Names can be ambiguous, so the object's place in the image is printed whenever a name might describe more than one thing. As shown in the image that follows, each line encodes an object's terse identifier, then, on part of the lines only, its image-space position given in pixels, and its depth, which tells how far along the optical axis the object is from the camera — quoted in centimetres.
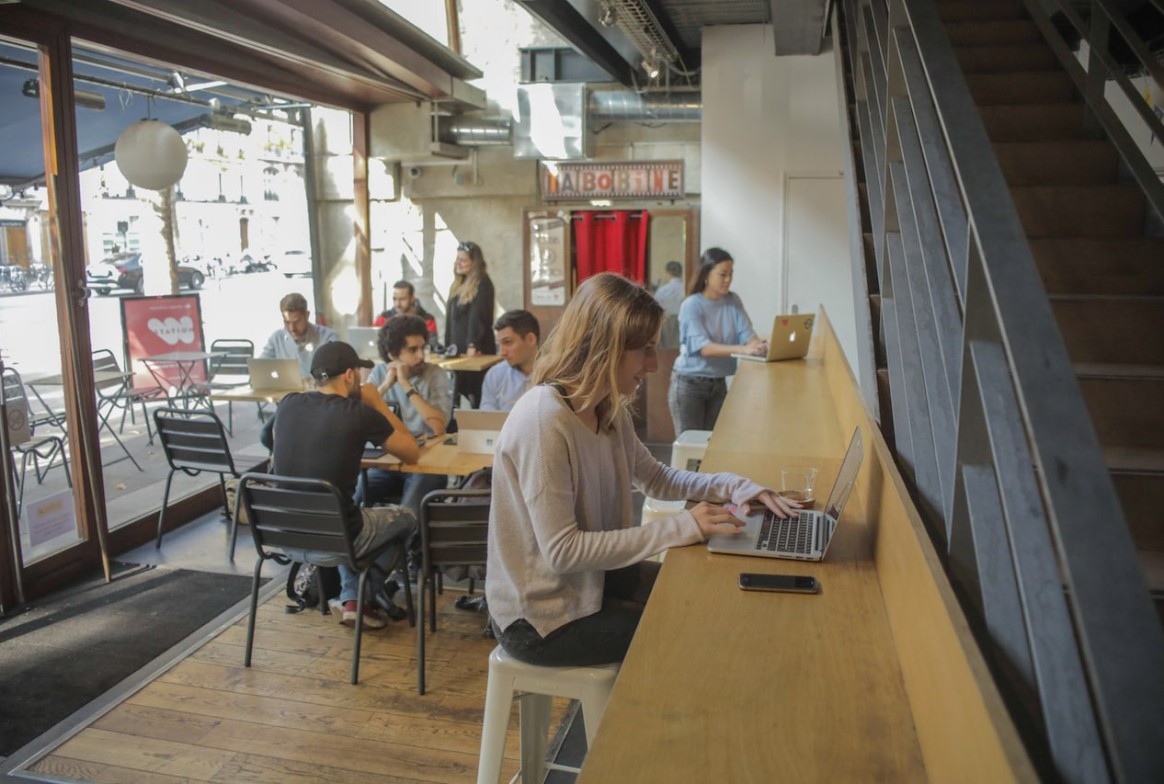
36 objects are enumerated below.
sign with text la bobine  812
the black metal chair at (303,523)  358
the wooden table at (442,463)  398
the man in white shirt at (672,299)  780
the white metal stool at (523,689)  214
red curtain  800
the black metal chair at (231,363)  712
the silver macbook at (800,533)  214
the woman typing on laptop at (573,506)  204
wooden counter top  125
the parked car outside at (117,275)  552
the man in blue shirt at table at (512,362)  455
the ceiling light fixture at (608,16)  562
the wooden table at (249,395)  567
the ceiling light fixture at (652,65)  717
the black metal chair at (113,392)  578
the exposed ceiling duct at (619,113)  787
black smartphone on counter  196
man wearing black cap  370
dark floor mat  356
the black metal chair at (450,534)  354
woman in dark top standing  703
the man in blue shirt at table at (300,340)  619
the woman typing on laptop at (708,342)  520
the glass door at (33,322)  449
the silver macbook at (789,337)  503
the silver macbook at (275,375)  586
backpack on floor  438
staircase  213
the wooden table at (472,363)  648
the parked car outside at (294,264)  827
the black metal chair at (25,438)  443
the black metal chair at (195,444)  498
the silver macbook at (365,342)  700
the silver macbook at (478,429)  411
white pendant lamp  532
